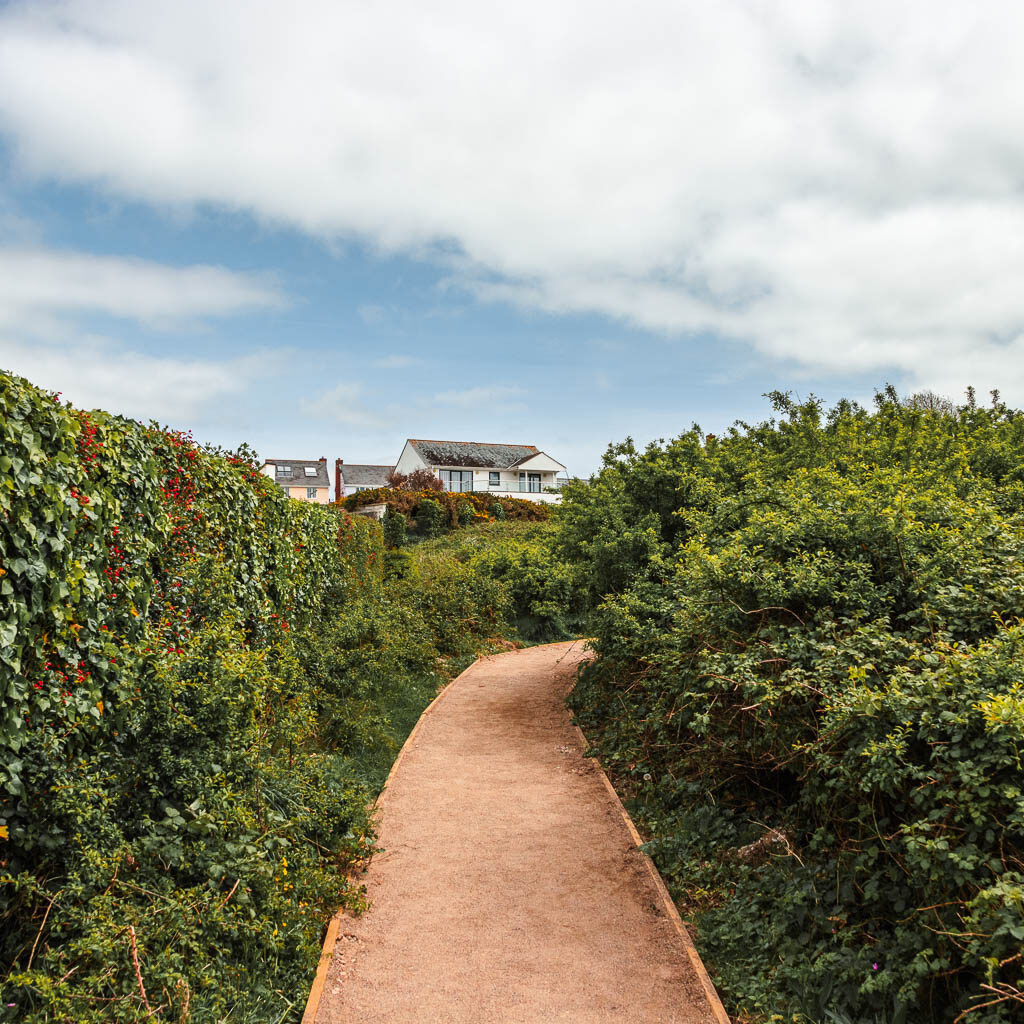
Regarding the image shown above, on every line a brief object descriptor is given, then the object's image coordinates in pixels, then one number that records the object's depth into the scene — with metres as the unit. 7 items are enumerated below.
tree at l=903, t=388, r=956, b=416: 27.44
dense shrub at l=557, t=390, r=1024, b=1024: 3.50
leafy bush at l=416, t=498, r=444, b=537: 36.47
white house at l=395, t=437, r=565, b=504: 58.91
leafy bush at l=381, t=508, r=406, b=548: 26.05
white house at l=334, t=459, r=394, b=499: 73.25
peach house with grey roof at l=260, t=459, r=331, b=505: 70.31
